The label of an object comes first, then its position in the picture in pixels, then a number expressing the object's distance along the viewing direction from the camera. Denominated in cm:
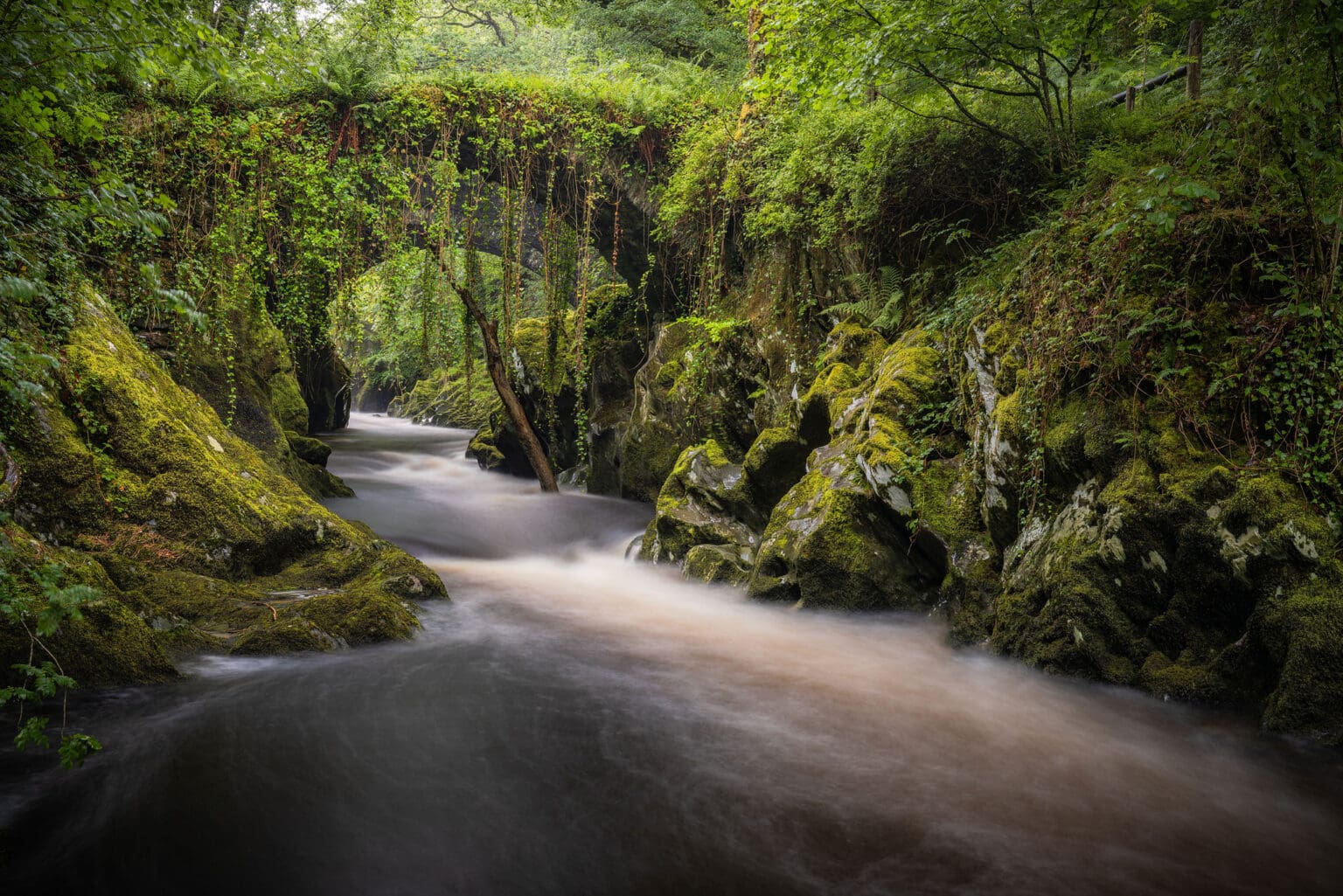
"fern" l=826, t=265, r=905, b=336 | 813
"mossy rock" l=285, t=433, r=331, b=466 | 1271
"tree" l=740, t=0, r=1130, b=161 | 576
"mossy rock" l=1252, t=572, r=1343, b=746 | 368
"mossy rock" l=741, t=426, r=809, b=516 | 852
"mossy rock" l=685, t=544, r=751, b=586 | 745
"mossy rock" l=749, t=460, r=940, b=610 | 641
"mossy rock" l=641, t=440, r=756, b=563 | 860
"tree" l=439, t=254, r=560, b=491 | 1162
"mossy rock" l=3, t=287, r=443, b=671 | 461
